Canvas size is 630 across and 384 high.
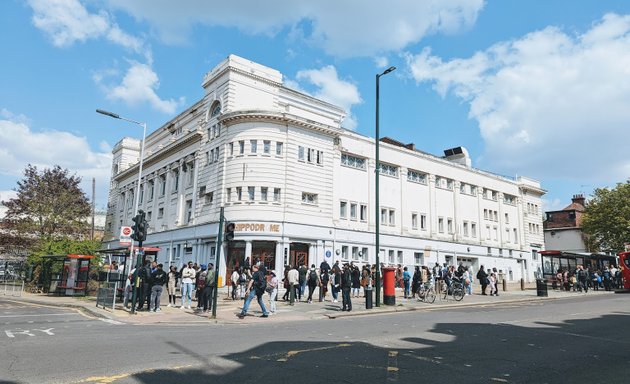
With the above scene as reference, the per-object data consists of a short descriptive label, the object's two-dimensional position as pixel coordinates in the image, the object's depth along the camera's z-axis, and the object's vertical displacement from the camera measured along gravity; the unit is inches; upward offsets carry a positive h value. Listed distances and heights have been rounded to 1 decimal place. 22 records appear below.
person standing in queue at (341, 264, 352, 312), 675.4 -19.5
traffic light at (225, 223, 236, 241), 599.8 +55.2
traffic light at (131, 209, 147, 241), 639.8 +60.3
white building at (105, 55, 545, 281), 1290.6 +290.0
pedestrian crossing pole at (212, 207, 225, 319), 601.6 -6.9
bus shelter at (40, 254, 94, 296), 999.0 -14.3
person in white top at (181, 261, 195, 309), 741.3 -23.6
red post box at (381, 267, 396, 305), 754.2 -18.7
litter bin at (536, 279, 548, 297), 1061.8 -23.5
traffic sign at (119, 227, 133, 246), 683.4 +53.6
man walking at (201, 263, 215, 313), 669.3 -23.6
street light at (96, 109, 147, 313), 626.6 -20.9
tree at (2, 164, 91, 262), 1505.9 +203.2
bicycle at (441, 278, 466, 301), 906.1 -26.2
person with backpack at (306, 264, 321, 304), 848.3 -14.2
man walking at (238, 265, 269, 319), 601.0 -20.5
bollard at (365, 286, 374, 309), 704.4 -35.4
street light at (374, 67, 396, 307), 724.7 +121.1
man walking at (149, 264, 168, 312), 662.2 -20.5
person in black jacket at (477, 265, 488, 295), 1068.5 -4.6
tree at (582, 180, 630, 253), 2062.0 +291.9
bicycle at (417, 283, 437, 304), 852.6 -34.4
